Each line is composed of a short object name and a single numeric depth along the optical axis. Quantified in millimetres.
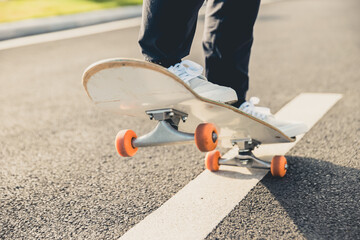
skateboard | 1645
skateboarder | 1870
